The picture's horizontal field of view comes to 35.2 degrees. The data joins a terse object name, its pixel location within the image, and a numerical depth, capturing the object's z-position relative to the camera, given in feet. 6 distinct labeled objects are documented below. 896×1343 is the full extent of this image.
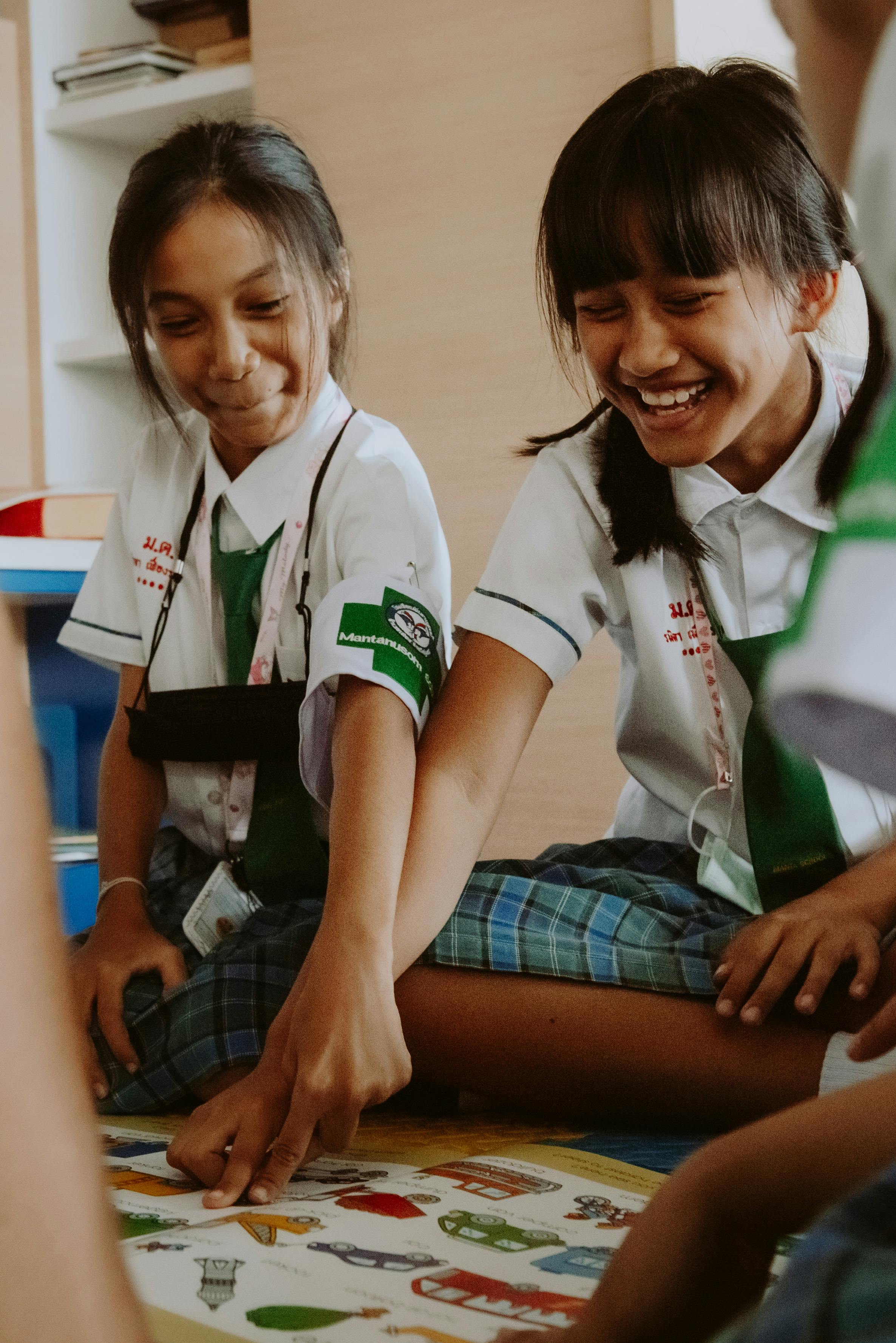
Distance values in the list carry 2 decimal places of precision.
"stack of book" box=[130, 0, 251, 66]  6.50
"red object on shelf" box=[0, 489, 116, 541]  5.16
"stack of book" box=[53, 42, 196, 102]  6.47
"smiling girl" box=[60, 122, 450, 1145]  2.88
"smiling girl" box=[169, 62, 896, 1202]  2.65
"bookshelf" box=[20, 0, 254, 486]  6.63
